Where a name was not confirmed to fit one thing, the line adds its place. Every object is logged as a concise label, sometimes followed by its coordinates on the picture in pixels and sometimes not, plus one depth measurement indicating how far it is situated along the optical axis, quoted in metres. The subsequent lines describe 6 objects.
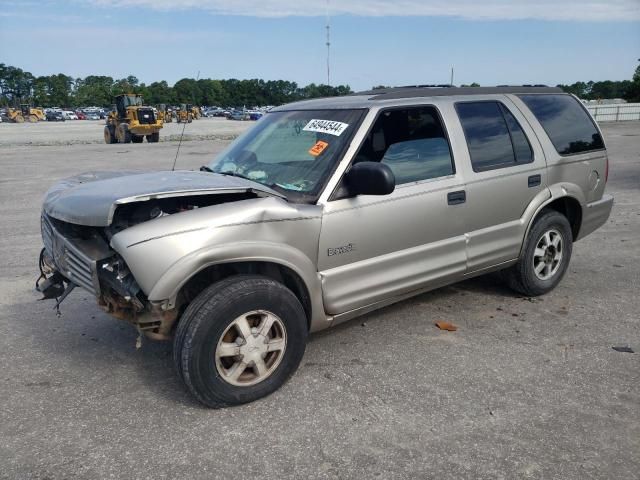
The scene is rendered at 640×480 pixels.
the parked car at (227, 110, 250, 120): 74.86
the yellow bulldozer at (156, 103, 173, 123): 31.80
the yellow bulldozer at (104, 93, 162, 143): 28.53
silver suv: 2.96
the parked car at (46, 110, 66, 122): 84.69
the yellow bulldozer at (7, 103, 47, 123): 70.94
